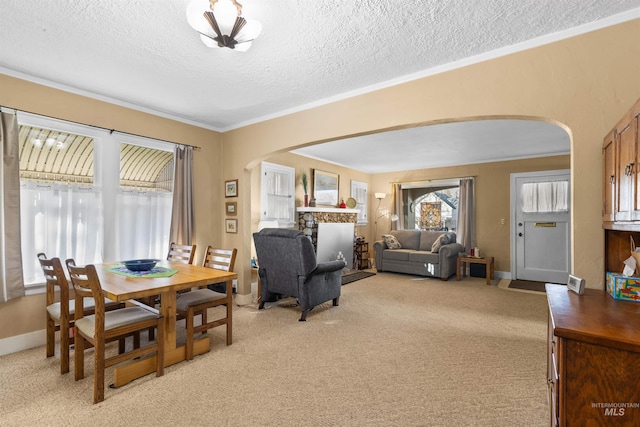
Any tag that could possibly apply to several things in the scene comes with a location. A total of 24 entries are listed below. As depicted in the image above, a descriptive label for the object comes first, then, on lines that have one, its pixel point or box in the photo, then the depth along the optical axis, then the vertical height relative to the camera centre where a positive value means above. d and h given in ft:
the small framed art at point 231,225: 14.42 -0.47
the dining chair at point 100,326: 6.54 -2.63
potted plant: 19.77 +2.04
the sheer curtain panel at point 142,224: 11.62 -0.38
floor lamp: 27.39 -0.68
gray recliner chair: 11.88 -2.26
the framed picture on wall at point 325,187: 21.06 +2.09
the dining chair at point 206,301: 8.63 -2.67
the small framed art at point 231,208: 14.39 +0.35
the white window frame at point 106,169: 10.93 +1.69
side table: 18.86 -2.98
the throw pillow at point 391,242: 22.80 -1.91
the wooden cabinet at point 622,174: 4.57 +0.78
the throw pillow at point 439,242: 20.70 -1.71
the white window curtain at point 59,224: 9.49 -0.34
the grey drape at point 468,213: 22.11 +0.33
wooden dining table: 7.10 -1.84
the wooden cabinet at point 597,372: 3.82 -2.01
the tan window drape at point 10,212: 8.81 +0.03
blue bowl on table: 9.02 -1.52
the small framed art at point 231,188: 14.35 +1.32
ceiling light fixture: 5.71 +3.77
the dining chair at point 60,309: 7.50 -2.60
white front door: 18.93 -0.50
